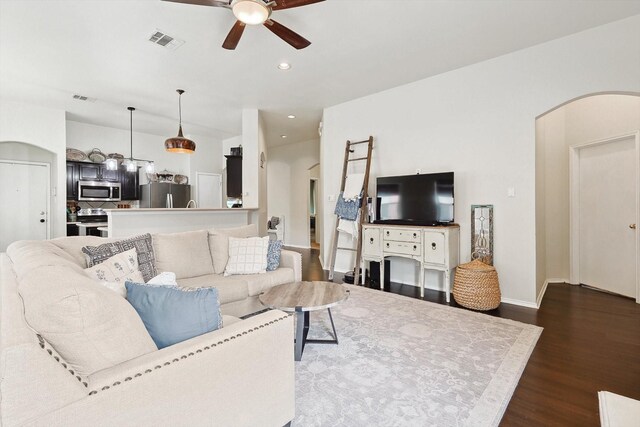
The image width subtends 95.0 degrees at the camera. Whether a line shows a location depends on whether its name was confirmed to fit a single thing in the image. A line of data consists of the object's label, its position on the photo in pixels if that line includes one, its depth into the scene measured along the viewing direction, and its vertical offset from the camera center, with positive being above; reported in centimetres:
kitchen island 417 -7
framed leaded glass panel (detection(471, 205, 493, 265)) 360 -26
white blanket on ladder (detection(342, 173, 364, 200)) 459 +44
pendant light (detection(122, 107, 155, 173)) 574 +120
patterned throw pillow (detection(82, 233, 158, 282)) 218 -28
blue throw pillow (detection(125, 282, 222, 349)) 116 -39
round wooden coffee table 209 -64
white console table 357 -42
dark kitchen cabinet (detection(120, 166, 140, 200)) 666 +72
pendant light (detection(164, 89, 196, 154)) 478 +116
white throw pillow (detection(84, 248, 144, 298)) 187 -36
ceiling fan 214 +154
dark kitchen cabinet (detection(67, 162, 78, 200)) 589 +70
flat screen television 377 +19
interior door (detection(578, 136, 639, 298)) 363 -5
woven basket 322 -84
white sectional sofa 71 -46
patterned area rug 163 -109
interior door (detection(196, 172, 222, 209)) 776 +69
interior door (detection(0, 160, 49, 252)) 527 +27
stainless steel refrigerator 656 +46
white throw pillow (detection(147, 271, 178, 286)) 160 -36
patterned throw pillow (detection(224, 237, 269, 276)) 296 -43
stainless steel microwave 607 +53
